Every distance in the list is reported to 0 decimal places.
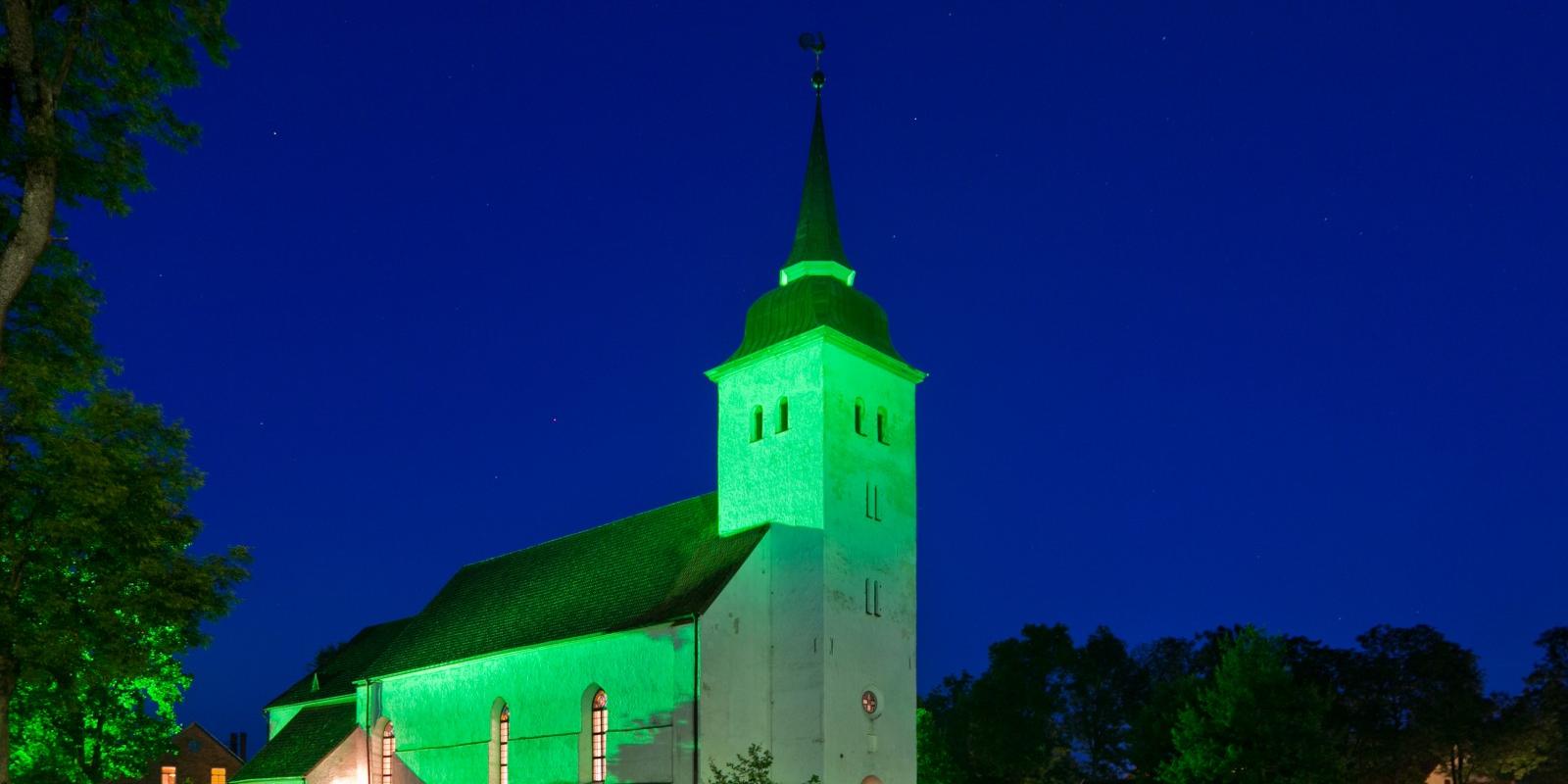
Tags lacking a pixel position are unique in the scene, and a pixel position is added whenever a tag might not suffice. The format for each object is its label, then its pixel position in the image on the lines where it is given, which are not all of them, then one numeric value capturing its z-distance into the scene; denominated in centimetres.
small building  7119
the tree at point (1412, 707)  5869
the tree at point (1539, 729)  5850
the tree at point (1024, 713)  6475
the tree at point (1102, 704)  6925
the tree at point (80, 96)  1734
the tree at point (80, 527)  2105
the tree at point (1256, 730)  3700
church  3266
